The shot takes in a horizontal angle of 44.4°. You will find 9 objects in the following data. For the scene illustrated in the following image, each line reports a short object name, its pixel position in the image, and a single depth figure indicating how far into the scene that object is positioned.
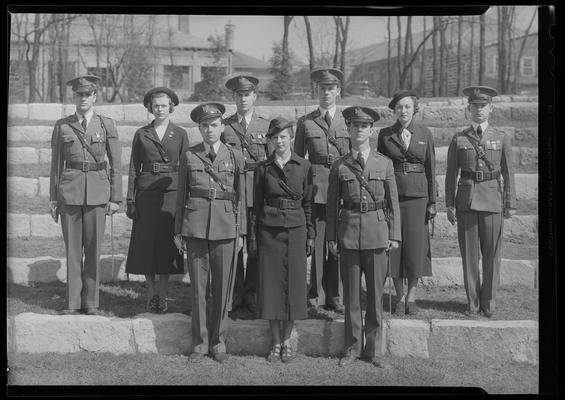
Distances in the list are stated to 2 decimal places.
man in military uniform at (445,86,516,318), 6.36
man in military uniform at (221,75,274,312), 6.43
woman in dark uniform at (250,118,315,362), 5.76
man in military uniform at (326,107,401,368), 5.76
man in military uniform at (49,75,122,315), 6.36
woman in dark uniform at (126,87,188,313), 6.38
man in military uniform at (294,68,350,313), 6.39
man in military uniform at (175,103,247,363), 5.82
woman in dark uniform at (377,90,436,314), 6.28
